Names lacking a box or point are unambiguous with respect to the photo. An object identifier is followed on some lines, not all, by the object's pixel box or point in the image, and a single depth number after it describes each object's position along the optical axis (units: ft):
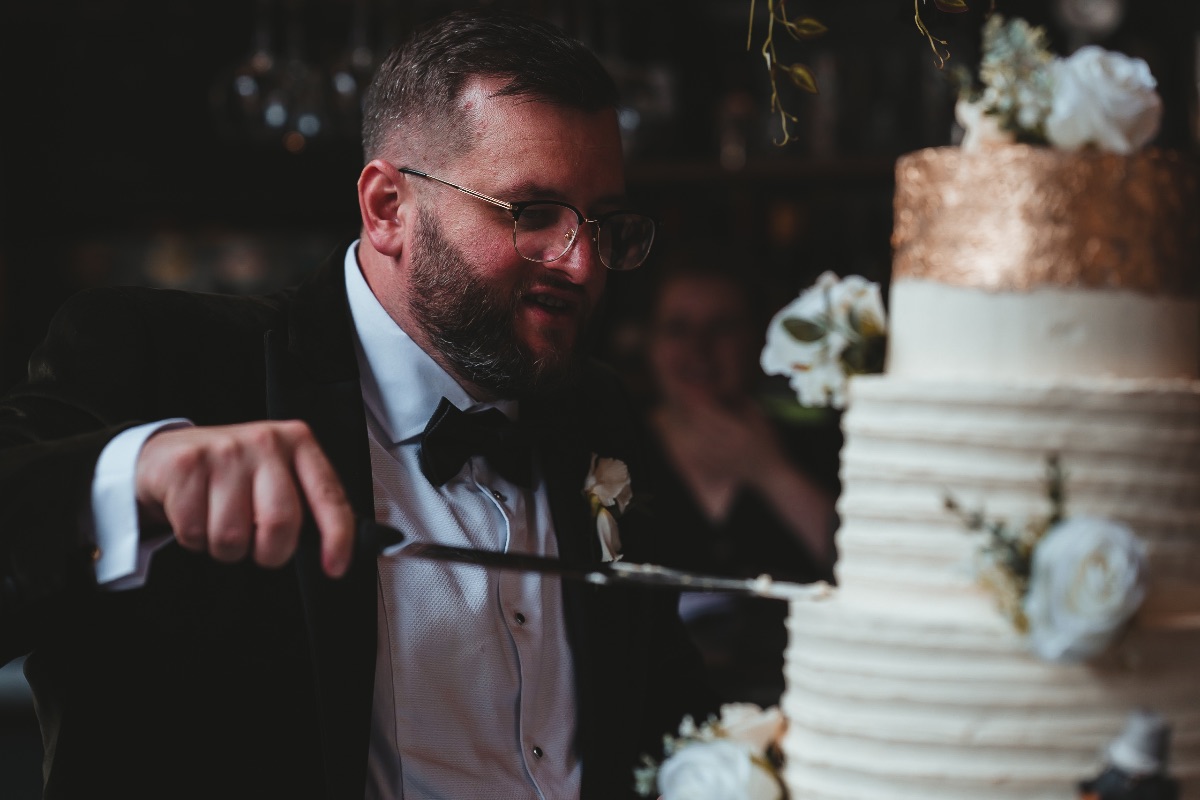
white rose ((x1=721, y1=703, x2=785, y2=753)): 4.40
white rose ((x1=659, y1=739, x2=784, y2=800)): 4.17
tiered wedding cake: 3.91
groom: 5.73
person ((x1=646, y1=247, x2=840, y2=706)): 12.95
